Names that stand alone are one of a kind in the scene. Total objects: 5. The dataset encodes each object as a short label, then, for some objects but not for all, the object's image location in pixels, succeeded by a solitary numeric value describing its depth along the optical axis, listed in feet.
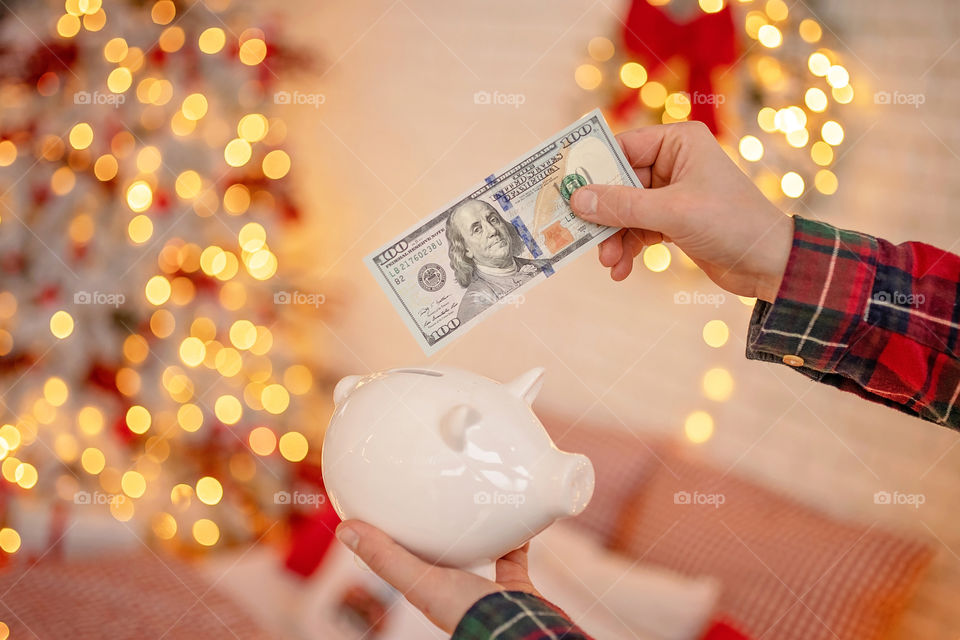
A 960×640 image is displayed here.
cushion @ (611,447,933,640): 3.40
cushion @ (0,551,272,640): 3.29
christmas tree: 3.89
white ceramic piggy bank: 2.63
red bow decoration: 4.02
